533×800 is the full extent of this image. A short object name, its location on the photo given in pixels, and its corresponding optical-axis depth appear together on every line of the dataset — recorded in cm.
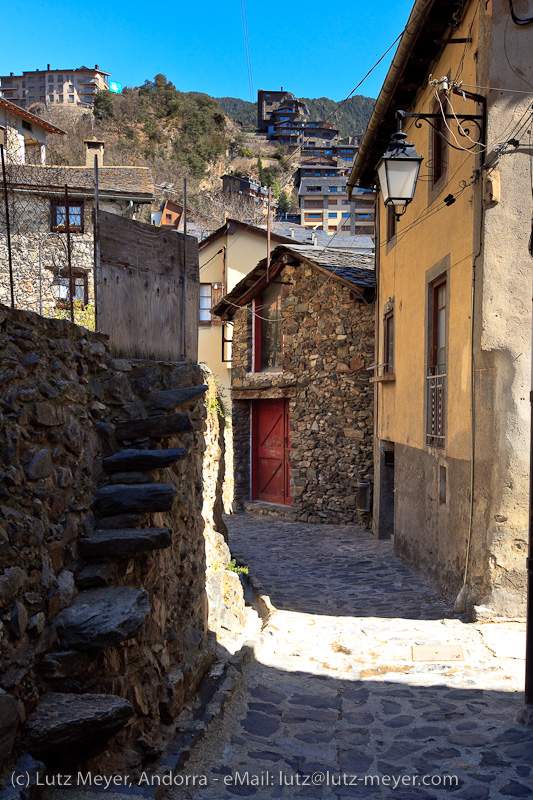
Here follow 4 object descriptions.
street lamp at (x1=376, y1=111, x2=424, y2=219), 627
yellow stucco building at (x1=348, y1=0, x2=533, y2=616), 634
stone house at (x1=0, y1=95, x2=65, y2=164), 2114
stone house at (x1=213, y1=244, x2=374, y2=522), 1348
